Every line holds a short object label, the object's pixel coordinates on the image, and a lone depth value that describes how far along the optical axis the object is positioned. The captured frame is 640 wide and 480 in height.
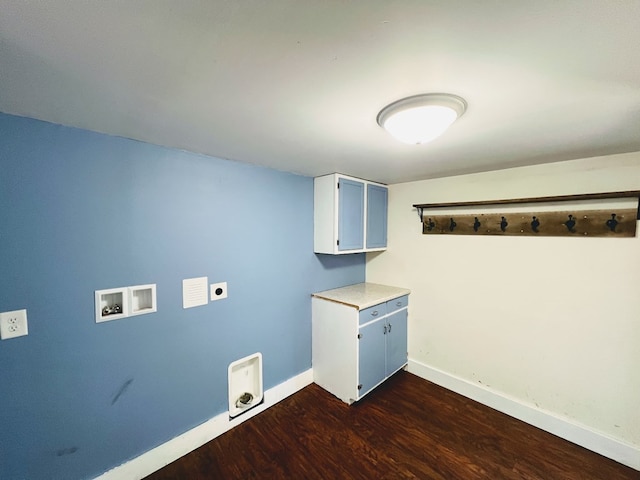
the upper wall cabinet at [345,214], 2.54
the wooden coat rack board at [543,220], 1.79
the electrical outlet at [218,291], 1.99
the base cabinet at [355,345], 2.32
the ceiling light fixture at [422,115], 1.08
